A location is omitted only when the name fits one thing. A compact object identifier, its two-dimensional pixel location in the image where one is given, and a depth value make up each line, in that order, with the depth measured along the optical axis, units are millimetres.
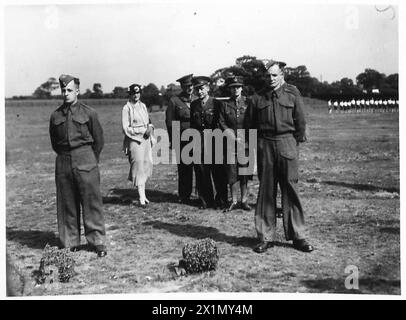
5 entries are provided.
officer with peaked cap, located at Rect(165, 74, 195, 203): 8742
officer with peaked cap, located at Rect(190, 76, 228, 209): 8195
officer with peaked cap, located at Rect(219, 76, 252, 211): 8023
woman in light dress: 8430
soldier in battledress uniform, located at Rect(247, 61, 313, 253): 6027
